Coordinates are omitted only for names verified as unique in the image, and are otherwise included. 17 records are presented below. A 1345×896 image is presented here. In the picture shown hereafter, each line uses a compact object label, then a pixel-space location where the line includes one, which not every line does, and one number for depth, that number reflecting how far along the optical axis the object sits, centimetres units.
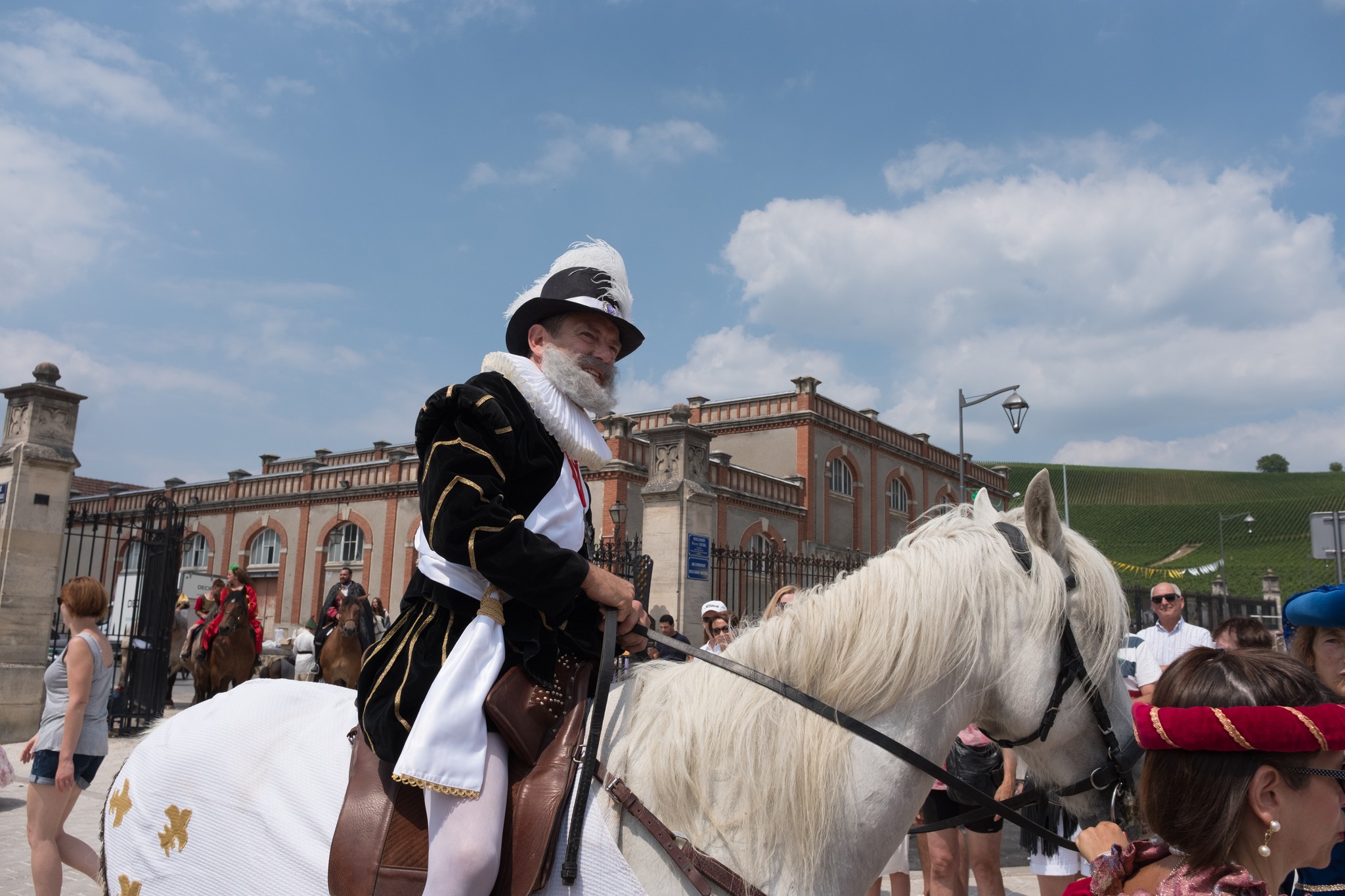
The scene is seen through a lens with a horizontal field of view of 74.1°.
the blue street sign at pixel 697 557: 1290
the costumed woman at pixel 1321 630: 324
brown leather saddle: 206
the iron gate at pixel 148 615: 1146
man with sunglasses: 692
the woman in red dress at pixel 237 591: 1184
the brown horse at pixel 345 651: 1005
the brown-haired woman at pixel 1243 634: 520
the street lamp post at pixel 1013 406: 1770
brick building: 2809
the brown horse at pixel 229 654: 1174
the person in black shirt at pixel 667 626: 1062
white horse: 210
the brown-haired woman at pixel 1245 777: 149
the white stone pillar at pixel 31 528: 1007
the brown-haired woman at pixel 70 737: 464
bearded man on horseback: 206
